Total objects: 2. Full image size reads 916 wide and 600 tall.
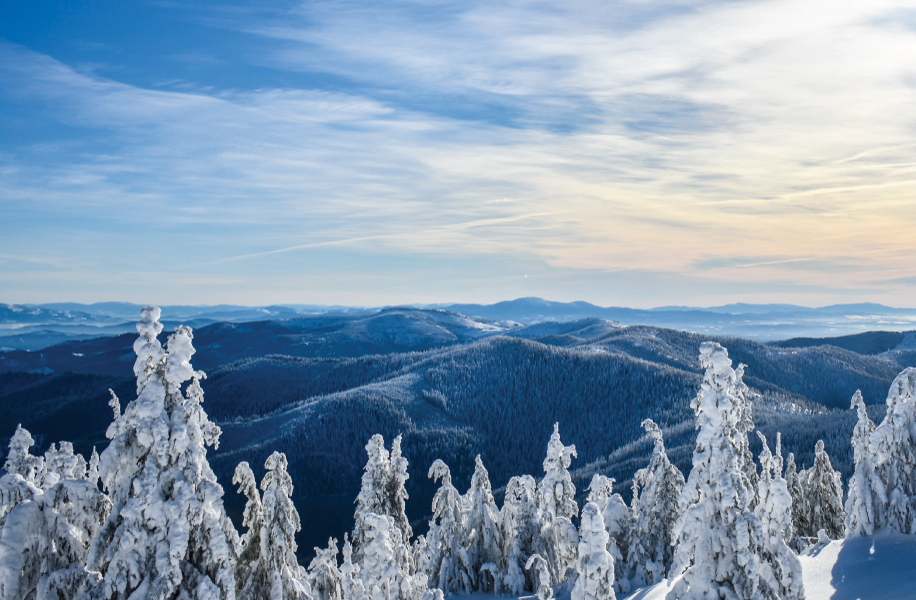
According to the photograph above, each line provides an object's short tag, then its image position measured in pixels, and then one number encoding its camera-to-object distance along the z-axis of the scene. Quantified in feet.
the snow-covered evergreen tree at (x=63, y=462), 111.34
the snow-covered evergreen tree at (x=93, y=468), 121.76
